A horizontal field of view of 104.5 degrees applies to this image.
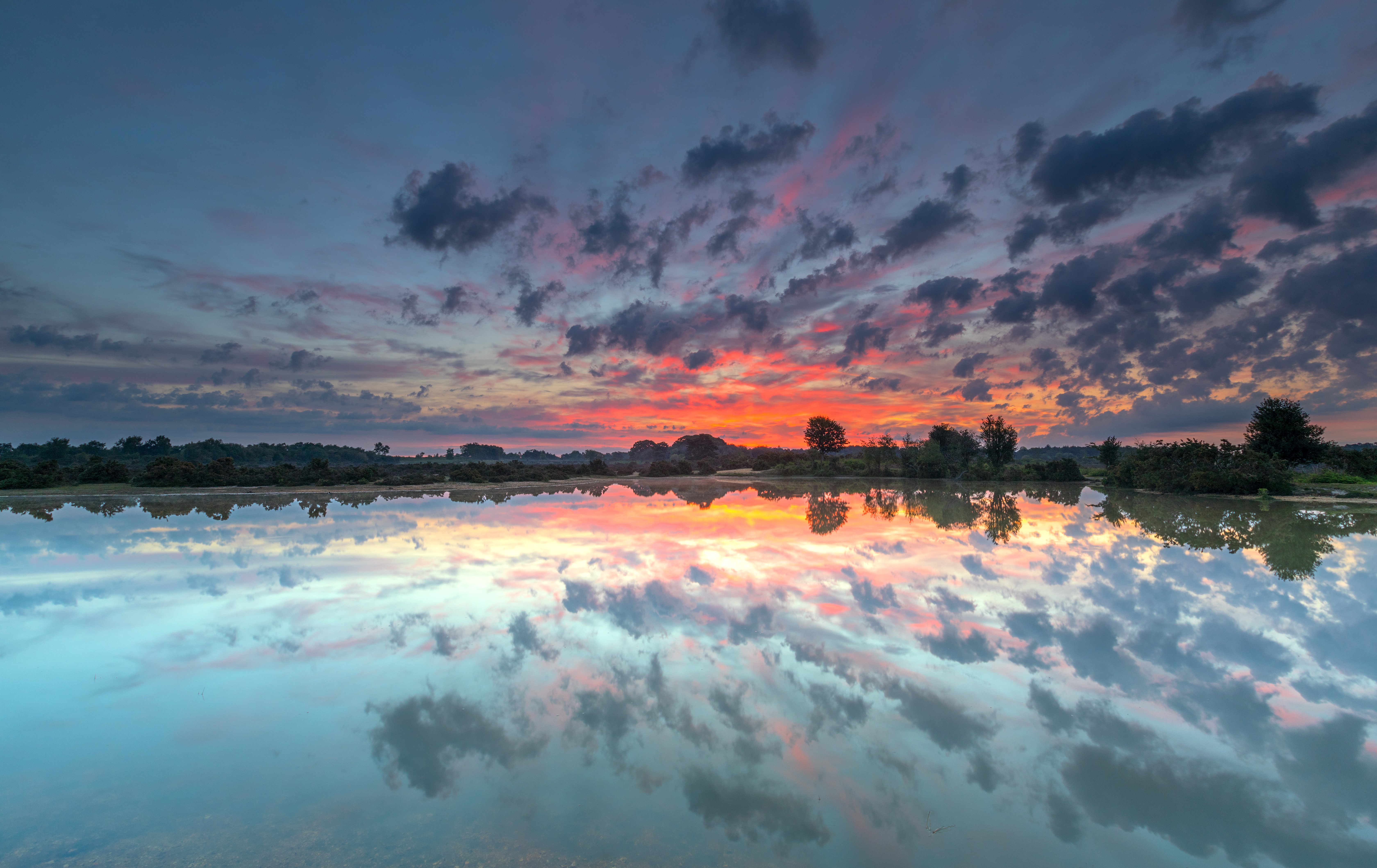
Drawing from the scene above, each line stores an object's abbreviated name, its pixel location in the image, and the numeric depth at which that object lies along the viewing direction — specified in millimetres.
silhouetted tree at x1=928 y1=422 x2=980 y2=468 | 59938
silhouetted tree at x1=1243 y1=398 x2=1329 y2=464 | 30891
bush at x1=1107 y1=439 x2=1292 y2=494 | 28234
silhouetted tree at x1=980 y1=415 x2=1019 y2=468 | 55906
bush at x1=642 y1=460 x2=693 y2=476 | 62281
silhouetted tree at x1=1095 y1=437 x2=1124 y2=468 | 50312
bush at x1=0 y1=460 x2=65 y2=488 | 30469
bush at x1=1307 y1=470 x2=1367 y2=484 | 29906
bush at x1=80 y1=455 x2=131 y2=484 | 33281
